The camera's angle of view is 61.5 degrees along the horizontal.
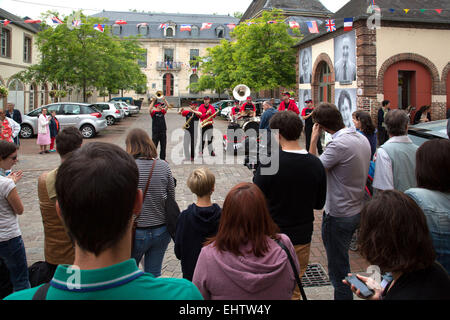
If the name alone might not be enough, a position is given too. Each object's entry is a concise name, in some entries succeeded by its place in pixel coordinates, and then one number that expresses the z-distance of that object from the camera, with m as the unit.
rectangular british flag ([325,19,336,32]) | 15.93
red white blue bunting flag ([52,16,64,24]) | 20.34
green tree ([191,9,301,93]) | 22.05
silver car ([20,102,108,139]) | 18.84
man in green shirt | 1.14
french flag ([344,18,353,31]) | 14.71
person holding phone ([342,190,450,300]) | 1.64
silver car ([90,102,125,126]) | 26.77
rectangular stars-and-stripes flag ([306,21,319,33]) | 18.23
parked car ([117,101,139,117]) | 35.36
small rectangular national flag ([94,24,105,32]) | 22.11
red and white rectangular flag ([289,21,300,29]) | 22.63
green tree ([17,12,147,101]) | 22.91
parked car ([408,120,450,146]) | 4.82
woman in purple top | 1.98
